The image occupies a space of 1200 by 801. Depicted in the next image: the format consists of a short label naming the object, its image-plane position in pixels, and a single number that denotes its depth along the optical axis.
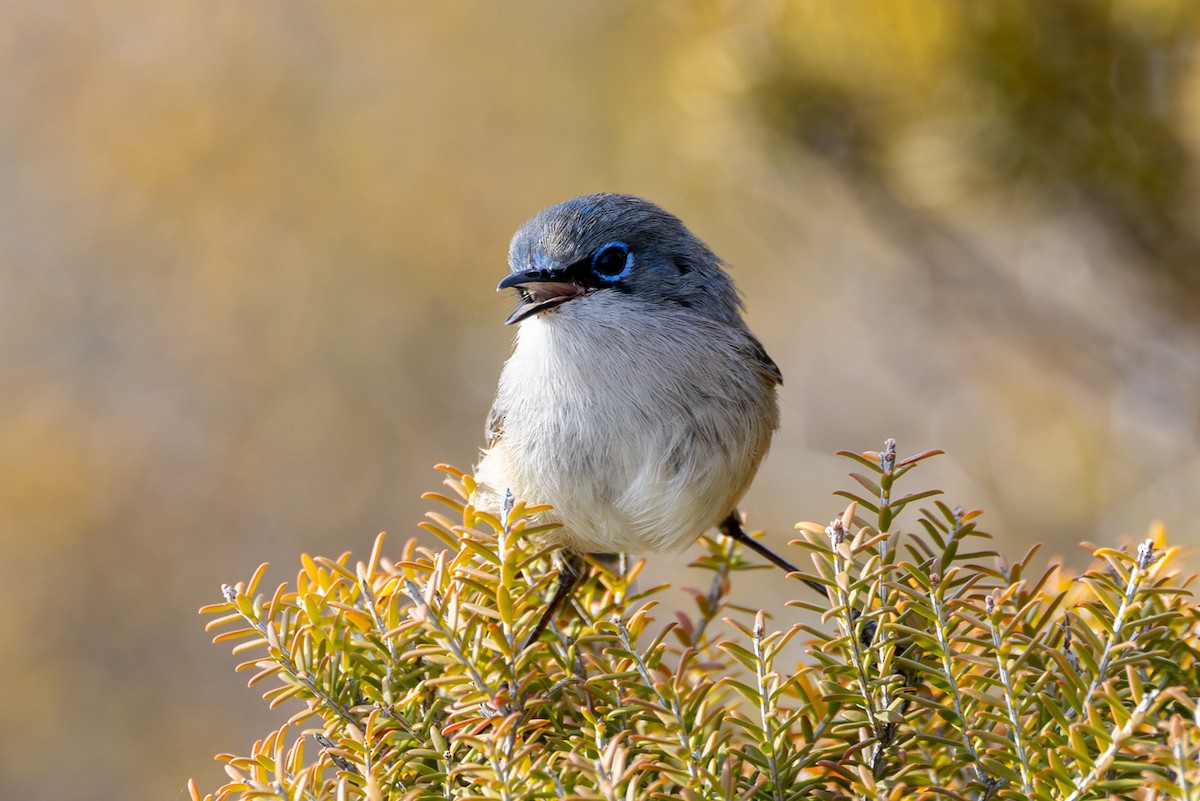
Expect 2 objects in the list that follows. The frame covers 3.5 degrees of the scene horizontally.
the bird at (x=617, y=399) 2.40
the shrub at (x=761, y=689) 2.34
